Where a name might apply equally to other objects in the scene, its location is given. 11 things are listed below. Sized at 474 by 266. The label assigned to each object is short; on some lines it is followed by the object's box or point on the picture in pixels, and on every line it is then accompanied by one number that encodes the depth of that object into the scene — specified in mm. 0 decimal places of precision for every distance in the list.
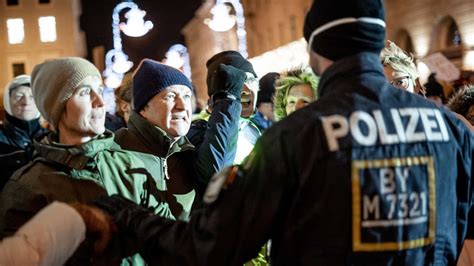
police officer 2328
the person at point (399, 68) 4445
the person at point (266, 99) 7236
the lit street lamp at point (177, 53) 23059
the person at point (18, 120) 6523
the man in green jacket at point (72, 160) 2996
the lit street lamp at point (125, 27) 16031
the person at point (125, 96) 5305
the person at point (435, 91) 9070
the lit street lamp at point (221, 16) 13648
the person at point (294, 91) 4844
